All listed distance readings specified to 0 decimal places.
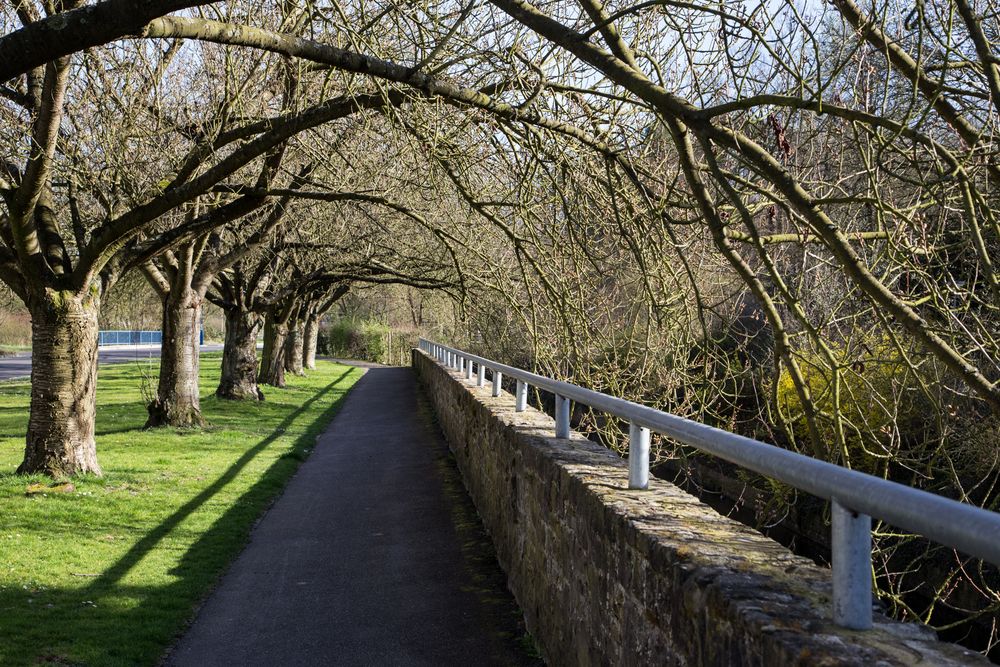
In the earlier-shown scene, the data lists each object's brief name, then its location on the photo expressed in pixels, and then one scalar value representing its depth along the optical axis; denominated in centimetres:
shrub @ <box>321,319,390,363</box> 6175
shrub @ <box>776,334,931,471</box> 468
